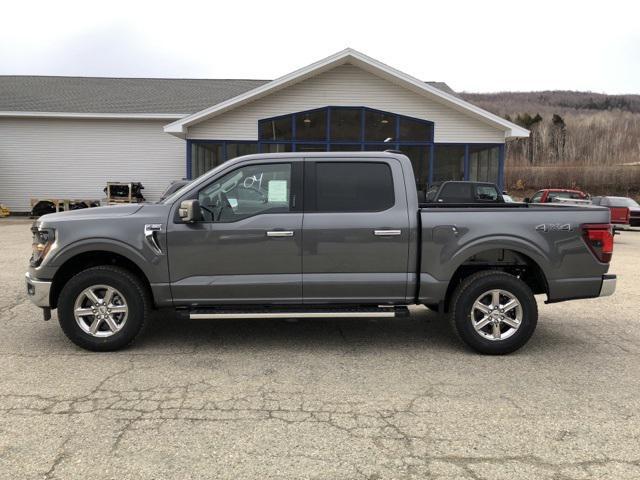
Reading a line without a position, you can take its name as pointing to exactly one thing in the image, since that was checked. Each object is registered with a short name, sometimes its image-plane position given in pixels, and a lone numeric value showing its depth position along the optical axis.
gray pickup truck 4.79
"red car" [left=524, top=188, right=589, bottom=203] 21.55
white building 18.41
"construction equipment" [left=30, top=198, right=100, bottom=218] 21.31
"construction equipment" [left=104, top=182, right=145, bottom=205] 20.65
